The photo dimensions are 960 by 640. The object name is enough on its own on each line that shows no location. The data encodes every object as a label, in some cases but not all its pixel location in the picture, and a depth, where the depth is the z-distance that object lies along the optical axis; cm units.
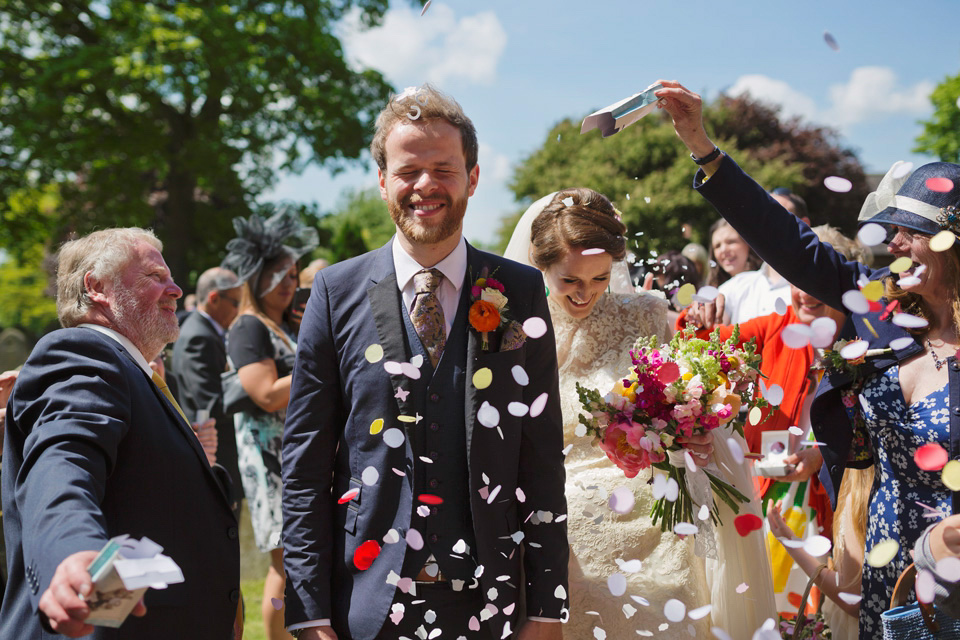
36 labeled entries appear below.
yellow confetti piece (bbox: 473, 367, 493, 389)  255
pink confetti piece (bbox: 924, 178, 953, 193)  260
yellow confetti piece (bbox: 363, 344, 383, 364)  255
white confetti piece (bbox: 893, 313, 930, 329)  259
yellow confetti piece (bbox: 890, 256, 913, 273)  262
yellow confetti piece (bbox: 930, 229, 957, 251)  249
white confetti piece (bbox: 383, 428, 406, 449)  252
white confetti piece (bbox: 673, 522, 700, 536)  285
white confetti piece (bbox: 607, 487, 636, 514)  282
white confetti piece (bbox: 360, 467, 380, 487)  252
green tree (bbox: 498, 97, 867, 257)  2352
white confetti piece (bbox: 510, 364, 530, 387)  263
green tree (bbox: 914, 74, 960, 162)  2183
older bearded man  185
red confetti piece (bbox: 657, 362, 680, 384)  296
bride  311
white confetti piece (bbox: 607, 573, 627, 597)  299
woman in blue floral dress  263
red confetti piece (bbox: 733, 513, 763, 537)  309
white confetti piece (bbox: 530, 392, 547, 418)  267
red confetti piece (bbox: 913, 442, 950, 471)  255
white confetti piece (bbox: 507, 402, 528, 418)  260
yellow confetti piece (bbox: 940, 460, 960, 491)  243
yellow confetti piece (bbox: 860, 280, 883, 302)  260
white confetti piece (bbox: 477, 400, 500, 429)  252
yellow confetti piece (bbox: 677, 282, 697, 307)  289
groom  250
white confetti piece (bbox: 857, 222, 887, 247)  248
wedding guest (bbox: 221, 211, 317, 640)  483
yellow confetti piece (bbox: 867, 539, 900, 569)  259
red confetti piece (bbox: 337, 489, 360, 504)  253
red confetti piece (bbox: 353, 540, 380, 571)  250
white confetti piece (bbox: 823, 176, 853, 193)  252
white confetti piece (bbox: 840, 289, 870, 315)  254
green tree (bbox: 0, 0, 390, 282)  1655
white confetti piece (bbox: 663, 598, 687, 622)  298
